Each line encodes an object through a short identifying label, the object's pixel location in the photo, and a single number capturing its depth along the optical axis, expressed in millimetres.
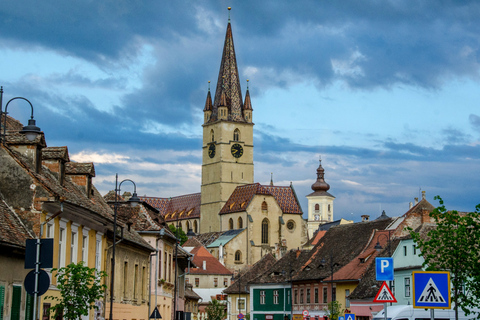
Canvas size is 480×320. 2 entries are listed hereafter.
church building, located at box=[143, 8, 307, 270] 158500
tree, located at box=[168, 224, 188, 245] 157662
